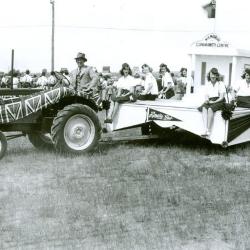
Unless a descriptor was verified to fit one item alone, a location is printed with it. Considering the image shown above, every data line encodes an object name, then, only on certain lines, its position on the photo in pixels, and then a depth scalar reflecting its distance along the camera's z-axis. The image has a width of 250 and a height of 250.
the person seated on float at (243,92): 10.52
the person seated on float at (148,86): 12.36
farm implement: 8.41
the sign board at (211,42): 22.05
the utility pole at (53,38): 38.41
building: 21.58
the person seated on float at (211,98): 9.17
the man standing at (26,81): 22.92
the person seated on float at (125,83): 10.78
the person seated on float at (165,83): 14.14
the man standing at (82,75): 9.22
